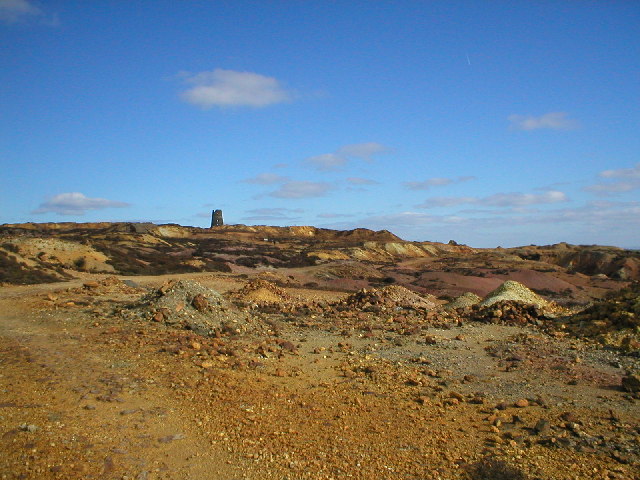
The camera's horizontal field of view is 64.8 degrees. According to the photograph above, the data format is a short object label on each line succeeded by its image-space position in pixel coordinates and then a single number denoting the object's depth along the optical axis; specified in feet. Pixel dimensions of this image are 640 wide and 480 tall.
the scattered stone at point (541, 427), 20.03
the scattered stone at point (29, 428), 18.48
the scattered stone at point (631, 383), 25.32
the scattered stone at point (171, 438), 18.74
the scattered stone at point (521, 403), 23.34
